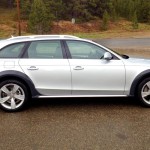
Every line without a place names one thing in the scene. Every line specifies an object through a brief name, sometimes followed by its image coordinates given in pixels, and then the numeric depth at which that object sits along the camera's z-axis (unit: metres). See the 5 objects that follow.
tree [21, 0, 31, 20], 49.72
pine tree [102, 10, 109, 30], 49.03
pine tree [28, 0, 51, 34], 39.84
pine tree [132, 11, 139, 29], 47.56
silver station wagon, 5.68
